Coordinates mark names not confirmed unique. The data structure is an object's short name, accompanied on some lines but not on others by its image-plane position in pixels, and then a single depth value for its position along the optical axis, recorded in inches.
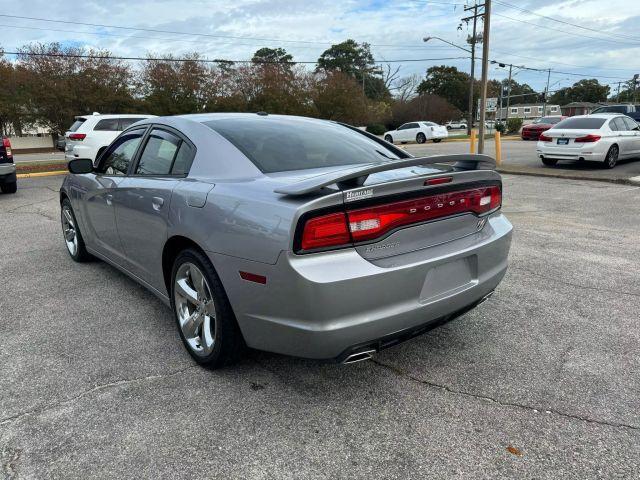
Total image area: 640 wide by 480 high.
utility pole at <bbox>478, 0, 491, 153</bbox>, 643.5
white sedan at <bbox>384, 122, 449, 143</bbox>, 1296.8
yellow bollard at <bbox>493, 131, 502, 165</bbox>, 593.5
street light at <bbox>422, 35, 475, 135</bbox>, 1527.1
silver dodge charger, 89.6
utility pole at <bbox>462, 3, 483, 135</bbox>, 1477.1
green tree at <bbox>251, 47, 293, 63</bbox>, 3314.5
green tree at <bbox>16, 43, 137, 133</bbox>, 1148.5
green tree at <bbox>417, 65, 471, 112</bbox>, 3494.6
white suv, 519.8
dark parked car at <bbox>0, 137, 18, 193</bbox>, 387.2
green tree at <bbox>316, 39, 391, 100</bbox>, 3484.3
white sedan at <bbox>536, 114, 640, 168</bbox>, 501.0
